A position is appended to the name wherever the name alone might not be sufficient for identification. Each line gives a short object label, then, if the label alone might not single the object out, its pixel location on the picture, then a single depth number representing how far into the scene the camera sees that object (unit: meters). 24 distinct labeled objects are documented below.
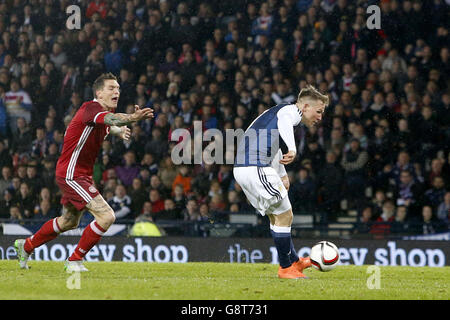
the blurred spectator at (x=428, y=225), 14.00
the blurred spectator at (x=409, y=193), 14.56
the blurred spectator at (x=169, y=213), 15.58
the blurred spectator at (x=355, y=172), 15.12
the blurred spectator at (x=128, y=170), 16.70
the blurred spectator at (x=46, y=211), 16.56
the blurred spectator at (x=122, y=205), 15.95
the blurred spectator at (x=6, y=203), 17.17
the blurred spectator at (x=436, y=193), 14.40
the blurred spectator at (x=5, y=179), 17.66
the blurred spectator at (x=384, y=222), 14.05
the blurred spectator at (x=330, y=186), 15.06
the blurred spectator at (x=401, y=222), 13.93
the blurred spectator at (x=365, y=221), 14.07
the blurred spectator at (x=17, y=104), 18.97
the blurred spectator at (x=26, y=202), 16.81
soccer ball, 9.32
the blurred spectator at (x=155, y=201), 15.87
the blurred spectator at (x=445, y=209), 14.17
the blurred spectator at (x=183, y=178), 16.16
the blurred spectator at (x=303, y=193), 15.06
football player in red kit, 9.58
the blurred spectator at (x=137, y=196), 15.92
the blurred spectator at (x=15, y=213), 16.80
